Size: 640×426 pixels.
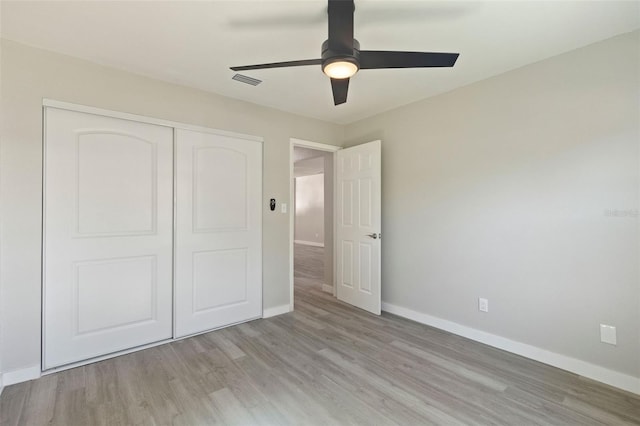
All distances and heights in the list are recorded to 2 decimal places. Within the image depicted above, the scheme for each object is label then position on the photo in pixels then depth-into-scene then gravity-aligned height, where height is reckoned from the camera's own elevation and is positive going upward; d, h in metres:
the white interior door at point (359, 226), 3.65 -0.14
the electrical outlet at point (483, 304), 2.83 -0.87
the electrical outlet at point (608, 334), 2.15 -0.88
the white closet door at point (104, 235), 2.33 -0.17
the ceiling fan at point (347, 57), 1.42 +0.88
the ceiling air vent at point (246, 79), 2.76 +1.30
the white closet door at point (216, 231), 2.95 -0.17
